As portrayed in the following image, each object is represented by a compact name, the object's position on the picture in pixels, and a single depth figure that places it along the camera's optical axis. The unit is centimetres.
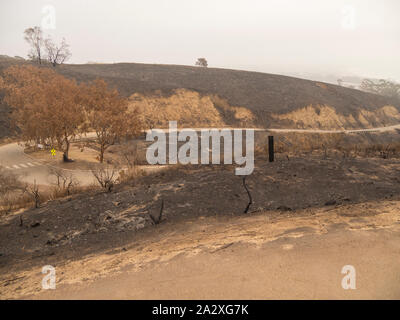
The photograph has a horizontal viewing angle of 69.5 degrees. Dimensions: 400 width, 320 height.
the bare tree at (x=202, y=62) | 8394
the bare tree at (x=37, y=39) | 5203
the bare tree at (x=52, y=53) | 5419
